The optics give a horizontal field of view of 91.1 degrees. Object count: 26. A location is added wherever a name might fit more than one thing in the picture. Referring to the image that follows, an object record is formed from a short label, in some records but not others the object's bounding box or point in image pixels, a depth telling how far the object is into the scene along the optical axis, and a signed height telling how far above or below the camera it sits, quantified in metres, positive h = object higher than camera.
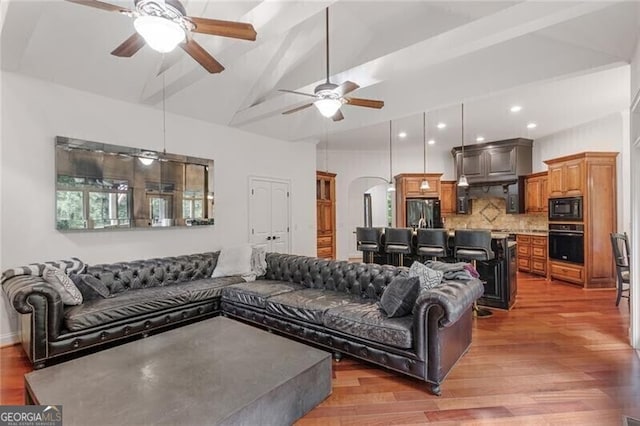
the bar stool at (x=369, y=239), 5.17 -0.45
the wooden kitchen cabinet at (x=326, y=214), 7.84 -0.03
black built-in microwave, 5.71 +0.03
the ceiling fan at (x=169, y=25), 1.80 +1.18
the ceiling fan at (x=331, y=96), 2.88 +1.10
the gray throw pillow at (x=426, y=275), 2.80 -0.58
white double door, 5.86 -0.01
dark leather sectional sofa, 2.43 -0.92
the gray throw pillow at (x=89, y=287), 3.31 -0.77
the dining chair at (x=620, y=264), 4.24 -0.74
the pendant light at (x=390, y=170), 8.60 +1.16
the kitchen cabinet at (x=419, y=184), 8.16 +0.70
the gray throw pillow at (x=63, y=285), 2.97 -0.67
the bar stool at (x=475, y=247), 4.05 -0.47
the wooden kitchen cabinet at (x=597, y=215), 5.50 -0.09
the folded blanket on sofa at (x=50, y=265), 3.10 -0.55
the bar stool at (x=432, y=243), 4.45 -0.45
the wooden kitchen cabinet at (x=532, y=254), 6.51 -0.93
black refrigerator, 8.07 +0.02
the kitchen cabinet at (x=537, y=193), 6.74 +0.40
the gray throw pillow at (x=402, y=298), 2.68 -0.74
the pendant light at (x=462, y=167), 5.59 +1.12
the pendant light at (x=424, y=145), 6.12 +1.72
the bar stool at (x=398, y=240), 4.79 -0.44
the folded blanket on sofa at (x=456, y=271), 2.94 -0.57
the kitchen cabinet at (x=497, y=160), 7.24 +1.21
